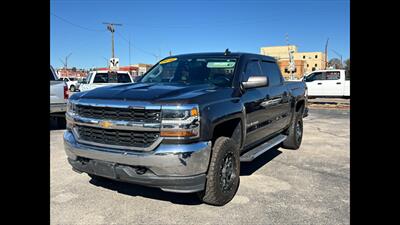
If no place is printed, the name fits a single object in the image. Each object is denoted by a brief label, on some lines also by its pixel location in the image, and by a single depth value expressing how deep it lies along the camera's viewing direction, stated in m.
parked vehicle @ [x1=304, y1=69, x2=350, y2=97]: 19.53
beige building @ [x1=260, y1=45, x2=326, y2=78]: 109.31
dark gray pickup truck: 3.43
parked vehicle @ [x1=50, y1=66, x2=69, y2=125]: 8.77
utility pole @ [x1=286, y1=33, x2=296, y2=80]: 23.38
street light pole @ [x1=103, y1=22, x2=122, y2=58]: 40.19
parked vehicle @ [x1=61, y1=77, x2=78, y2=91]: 38.62
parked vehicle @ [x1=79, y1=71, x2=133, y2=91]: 17.09
